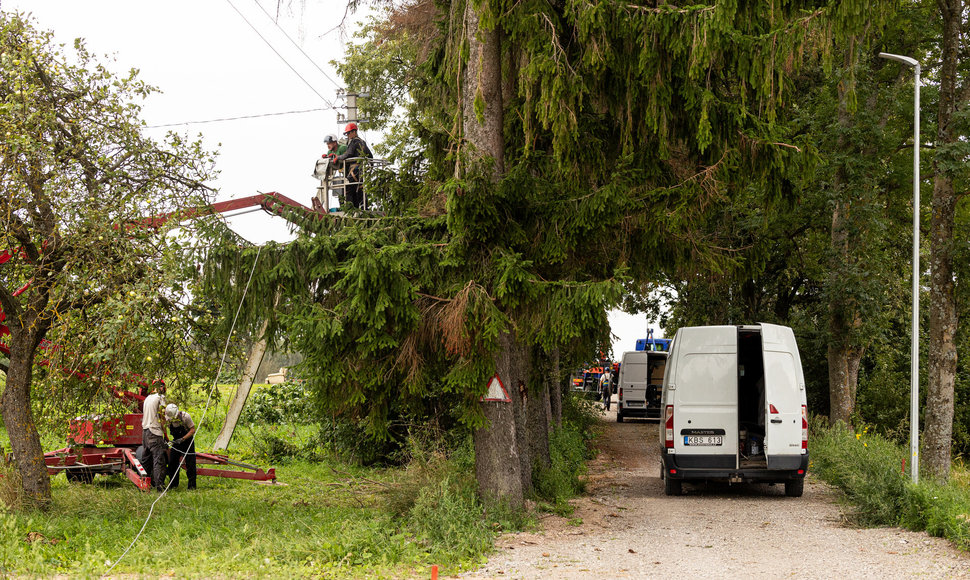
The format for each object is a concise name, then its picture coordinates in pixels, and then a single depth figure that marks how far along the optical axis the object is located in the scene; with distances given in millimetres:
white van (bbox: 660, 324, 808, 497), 13125
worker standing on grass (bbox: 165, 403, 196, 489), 14977
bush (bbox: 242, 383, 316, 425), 26641
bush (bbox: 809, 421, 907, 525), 11273
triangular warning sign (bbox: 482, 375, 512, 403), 11078
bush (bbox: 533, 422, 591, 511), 13062
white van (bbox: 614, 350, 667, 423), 34500
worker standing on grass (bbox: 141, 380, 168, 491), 14594
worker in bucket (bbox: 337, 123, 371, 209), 16203
